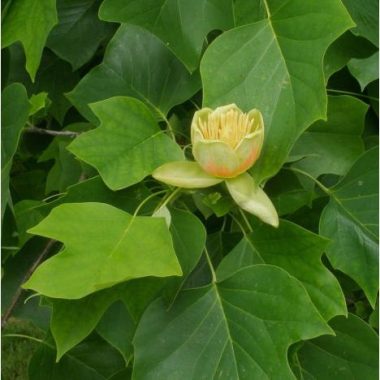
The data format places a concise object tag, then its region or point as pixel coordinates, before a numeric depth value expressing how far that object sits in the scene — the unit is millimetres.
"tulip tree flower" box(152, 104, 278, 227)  1021
